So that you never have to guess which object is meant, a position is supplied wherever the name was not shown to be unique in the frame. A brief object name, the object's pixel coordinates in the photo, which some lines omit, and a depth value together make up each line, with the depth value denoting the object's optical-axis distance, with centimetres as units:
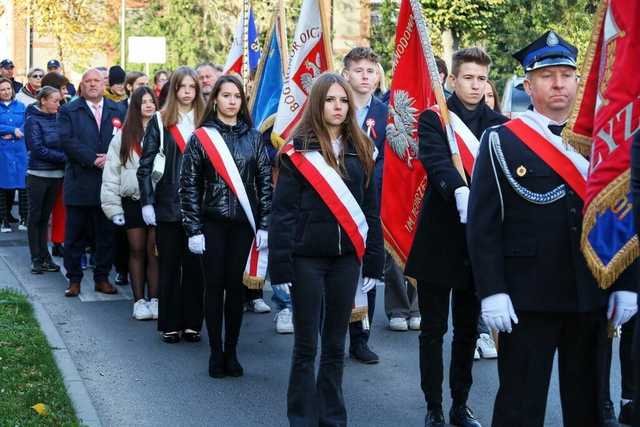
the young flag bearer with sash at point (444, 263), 919
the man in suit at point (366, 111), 1200
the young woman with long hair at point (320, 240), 887
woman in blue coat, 2223
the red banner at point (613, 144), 625
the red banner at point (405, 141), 1051
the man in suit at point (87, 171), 1588
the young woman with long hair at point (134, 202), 1429
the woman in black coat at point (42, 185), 1760
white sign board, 4301
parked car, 2896
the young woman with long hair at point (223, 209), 1118
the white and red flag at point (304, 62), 1302
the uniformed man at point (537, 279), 699
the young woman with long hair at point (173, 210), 1287
